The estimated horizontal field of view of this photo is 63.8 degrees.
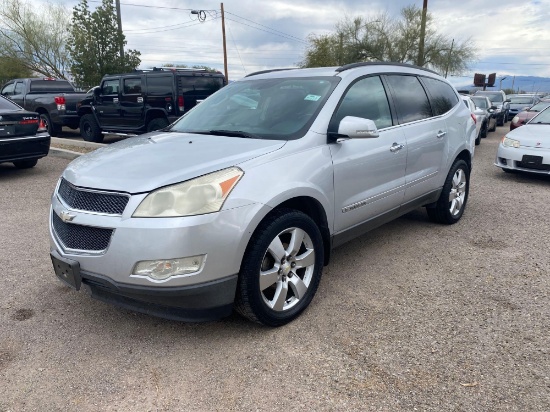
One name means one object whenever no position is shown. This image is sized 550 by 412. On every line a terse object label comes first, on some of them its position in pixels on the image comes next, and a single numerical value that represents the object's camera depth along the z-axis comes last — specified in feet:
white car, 24.38
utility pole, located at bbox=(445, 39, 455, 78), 126.82
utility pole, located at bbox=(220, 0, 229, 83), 95.55
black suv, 33.50
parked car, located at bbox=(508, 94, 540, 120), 75.18
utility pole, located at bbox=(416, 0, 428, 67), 73.91
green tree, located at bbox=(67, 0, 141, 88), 62.54
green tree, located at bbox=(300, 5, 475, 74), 122.52
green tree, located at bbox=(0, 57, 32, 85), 105.60
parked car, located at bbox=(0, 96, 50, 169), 23.70
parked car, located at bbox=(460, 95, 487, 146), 41.85
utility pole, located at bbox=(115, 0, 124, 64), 64.44
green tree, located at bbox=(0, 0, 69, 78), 106.52
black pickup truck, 42.06
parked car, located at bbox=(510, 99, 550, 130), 38.75
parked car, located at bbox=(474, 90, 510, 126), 65.06
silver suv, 8.21
